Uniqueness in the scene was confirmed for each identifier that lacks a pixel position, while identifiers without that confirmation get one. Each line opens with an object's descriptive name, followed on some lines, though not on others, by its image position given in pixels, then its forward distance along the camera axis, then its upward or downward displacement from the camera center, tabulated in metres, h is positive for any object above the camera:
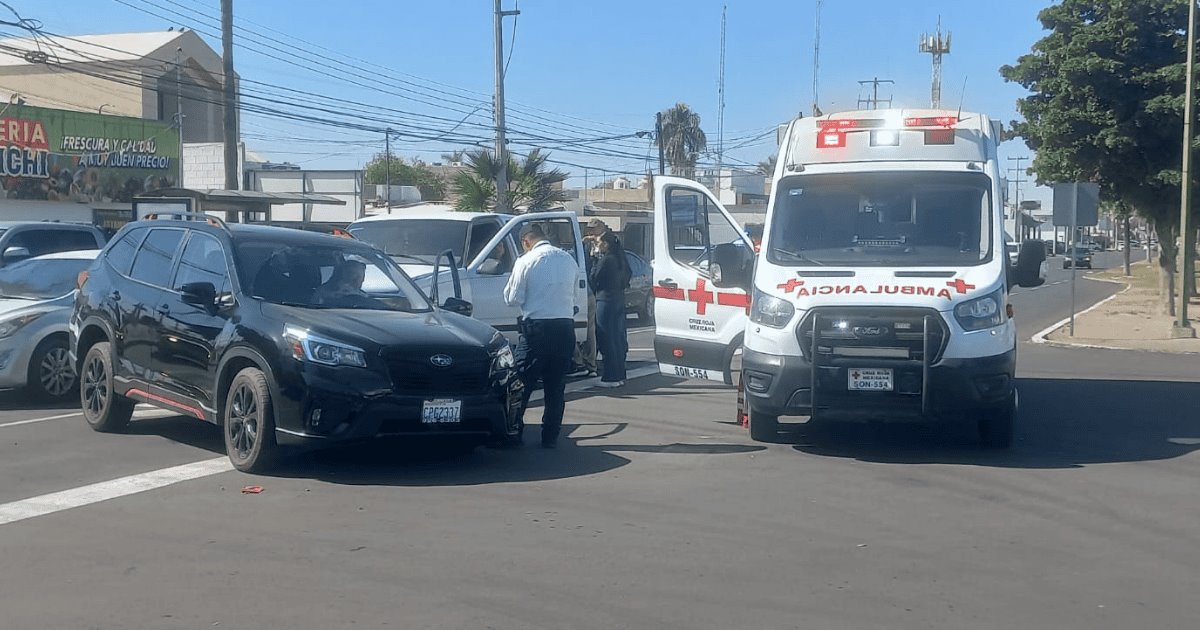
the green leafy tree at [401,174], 89.86 +5.35
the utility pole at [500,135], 31.17 +2.95
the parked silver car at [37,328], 12.16 -0.78
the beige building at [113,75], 44.75 +6.13
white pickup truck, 14.12 +0.01
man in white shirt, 10.13 -0.64
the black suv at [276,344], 8.56 -0.71
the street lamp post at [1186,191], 22.36 +1.00
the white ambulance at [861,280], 9.47 -0.27
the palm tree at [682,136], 77.75 +6.85
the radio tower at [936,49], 54.61 +9.20
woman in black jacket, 14.41 -0.69
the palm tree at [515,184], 31.06 +1.59
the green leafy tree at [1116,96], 26.78 +3.23
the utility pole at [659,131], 51.03 +4.71
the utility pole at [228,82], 27.42 +3.60
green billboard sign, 30.75 +2.38
